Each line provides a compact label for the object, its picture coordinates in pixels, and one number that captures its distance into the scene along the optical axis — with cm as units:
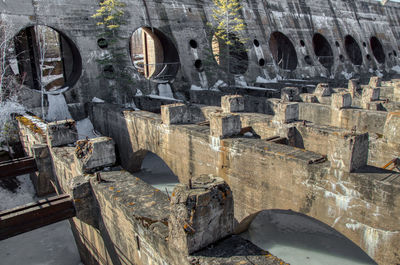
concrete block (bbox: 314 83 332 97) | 1493
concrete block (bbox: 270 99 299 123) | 961
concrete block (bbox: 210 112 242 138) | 885
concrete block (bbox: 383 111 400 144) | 815
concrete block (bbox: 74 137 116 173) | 721
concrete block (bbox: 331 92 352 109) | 1174
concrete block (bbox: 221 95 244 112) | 1173
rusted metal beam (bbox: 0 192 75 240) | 639
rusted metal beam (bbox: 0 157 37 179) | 942
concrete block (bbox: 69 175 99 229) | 672
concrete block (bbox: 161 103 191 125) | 1048
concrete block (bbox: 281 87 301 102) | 1419
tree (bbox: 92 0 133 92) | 1655
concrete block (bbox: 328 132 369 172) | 623
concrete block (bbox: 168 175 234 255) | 414
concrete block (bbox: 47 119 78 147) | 917
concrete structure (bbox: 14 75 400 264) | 472
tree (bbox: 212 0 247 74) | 2103
